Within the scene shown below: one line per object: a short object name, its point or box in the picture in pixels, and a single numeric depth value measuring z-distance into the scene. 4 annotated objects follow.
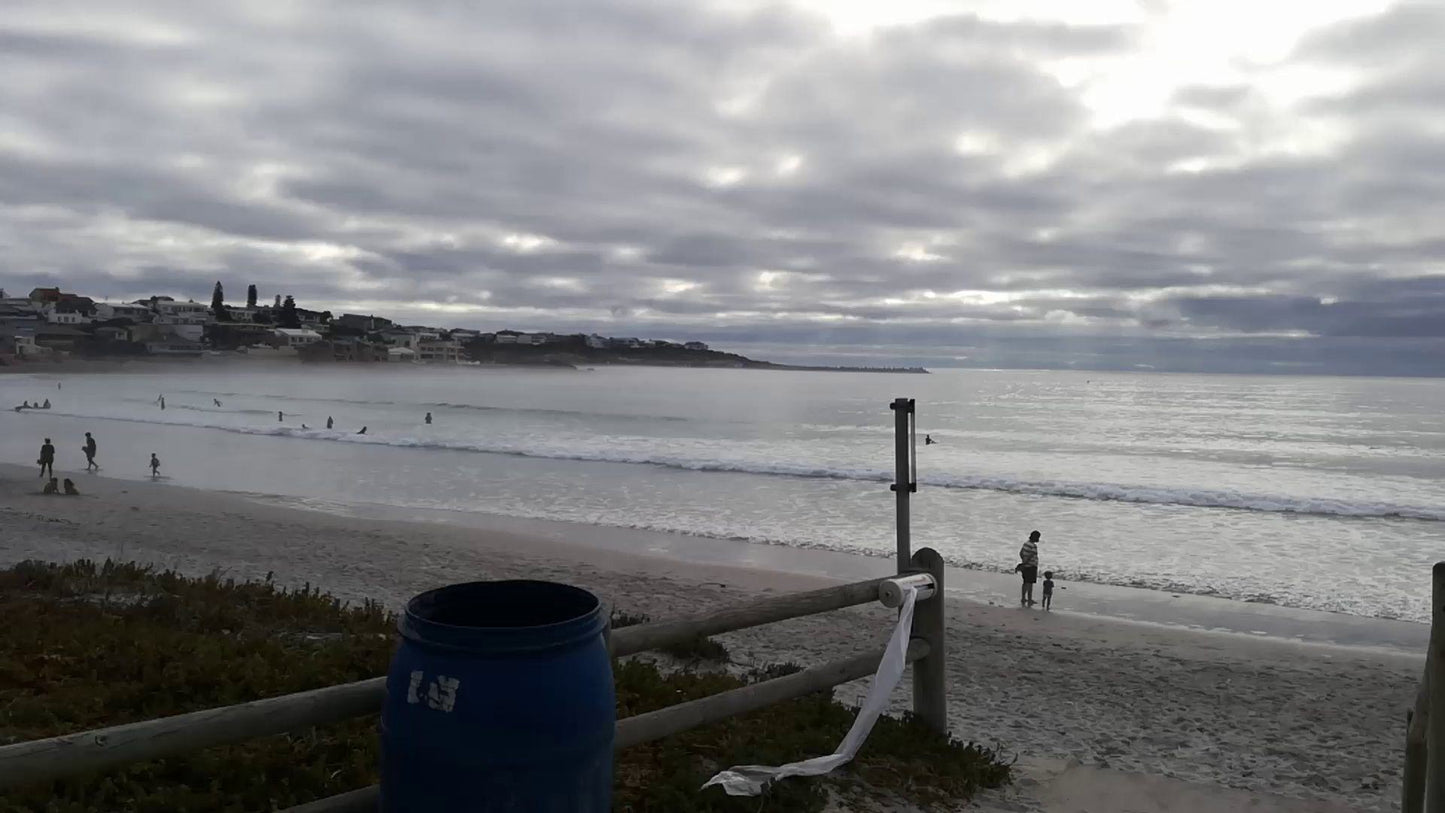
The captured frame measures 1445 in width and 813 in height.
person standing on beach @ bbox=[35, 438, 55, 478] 25.41
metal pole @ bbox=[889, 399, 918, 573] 5.83
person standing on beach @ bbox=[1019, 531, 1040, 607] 14.32
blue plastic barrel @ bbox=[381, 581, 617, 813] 2.64
